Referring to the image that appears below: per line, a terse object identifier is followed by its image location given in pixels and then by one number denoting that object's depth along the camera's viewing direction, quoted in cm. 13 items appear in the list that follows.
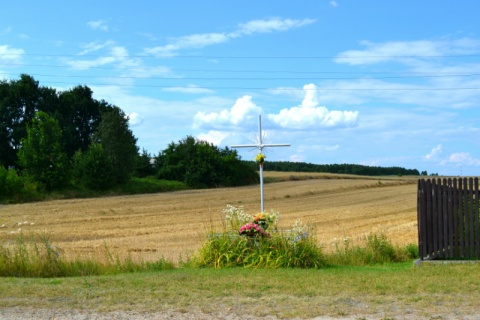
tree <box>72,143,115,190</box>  4994
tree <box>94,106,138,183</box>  5303
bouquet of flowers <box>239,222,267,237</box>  1427
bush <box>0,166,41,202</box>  4338
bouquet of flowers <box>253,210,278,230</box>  1466
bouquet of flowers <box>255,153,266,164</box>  1626
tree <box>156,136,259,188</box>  5938
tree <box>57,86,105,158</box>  6378
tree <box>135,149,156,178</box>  6372
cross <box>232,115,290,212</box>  1636
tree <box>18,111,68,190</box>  4725
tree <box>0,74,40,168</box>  5775
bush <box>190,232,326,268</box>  1381
